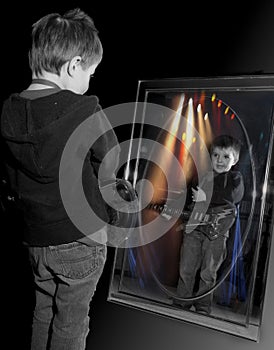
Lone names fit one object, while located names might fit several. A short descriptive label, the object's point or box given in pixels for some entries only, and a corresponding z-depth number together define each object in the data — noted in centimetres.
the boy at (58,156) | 96
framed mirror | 120
